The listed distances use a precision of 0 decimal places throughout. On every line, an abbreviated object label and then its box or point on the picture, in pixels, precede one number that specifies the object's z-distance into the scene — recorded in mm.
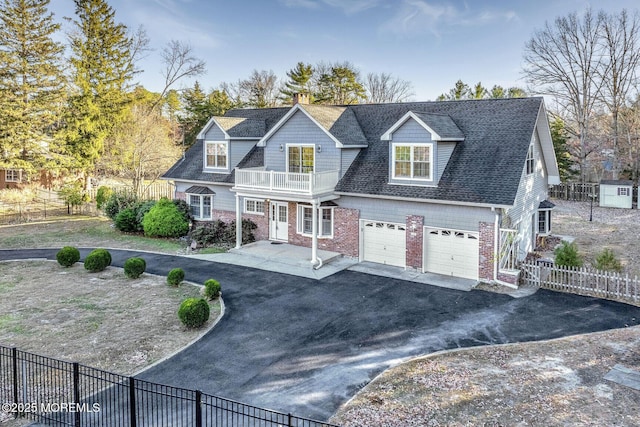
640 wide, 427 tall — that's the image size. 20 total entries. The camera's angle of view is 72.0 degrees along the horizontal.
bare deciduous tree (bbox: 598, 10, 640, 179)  38219
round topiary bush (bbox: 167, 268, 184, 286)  16812
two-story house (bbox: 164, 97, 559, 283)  17203
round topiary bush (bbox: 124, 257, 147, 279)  17828
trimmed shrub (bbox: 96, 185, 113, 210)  33781
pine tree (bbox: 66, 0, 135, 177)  36438
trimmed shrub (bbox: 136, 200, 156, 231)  26453
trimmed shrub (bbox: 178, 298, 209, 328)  12555
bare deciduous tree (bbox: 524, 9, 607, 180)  39906
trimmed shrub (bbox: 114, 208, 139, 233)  26609
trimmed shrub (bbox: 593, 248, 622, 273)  16625
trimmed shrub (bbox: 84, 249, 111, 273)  18859
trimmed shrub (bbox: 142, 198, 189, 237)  25234
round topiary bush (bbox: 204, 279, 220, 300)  15154
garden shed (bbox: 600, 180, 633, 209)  34031
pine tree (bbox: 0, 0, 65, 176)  33812
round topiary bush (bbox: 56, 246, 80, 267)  19641
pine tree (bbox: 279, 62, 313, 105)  55250
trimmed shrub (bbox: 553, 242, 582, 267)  16719
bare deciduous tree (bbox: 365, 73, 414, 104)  65688
